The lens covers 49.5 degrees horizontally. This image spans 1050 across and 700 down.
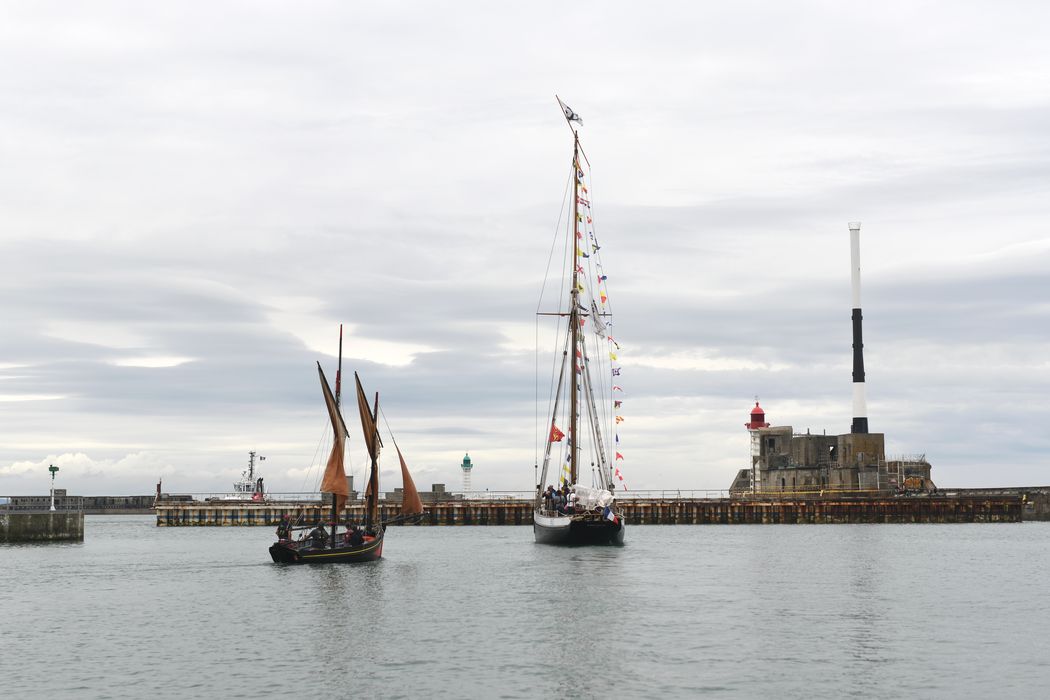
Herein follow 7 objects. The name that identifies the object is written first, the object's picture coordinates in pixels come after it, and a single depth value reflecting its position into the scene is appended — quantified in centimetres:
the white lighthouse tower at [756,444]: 18812
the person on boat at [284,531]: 8481
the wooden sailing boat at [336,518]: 8362
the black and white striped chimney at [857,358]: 16962
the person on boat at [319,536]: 8419
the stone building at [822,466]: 17112
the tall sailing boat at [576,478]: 9856
